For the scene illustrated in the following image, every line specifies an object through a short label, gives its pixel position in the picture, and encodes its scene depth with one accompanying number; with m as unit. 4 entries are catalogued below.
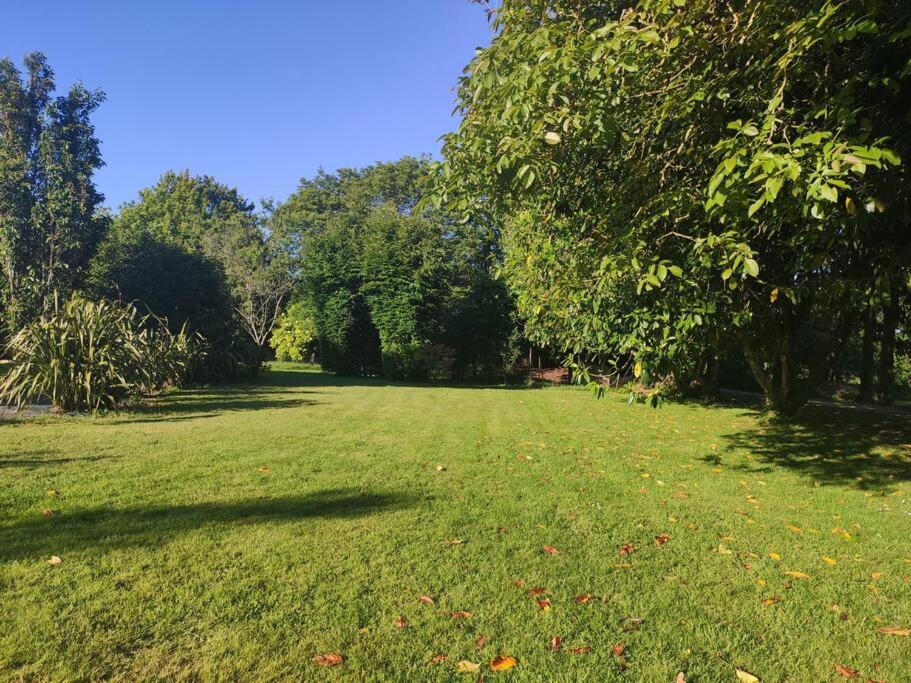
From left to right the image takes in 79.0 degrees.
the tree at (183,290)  18.30
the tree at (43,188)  18.95
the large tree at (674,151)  3.67
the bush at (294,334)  31.44
